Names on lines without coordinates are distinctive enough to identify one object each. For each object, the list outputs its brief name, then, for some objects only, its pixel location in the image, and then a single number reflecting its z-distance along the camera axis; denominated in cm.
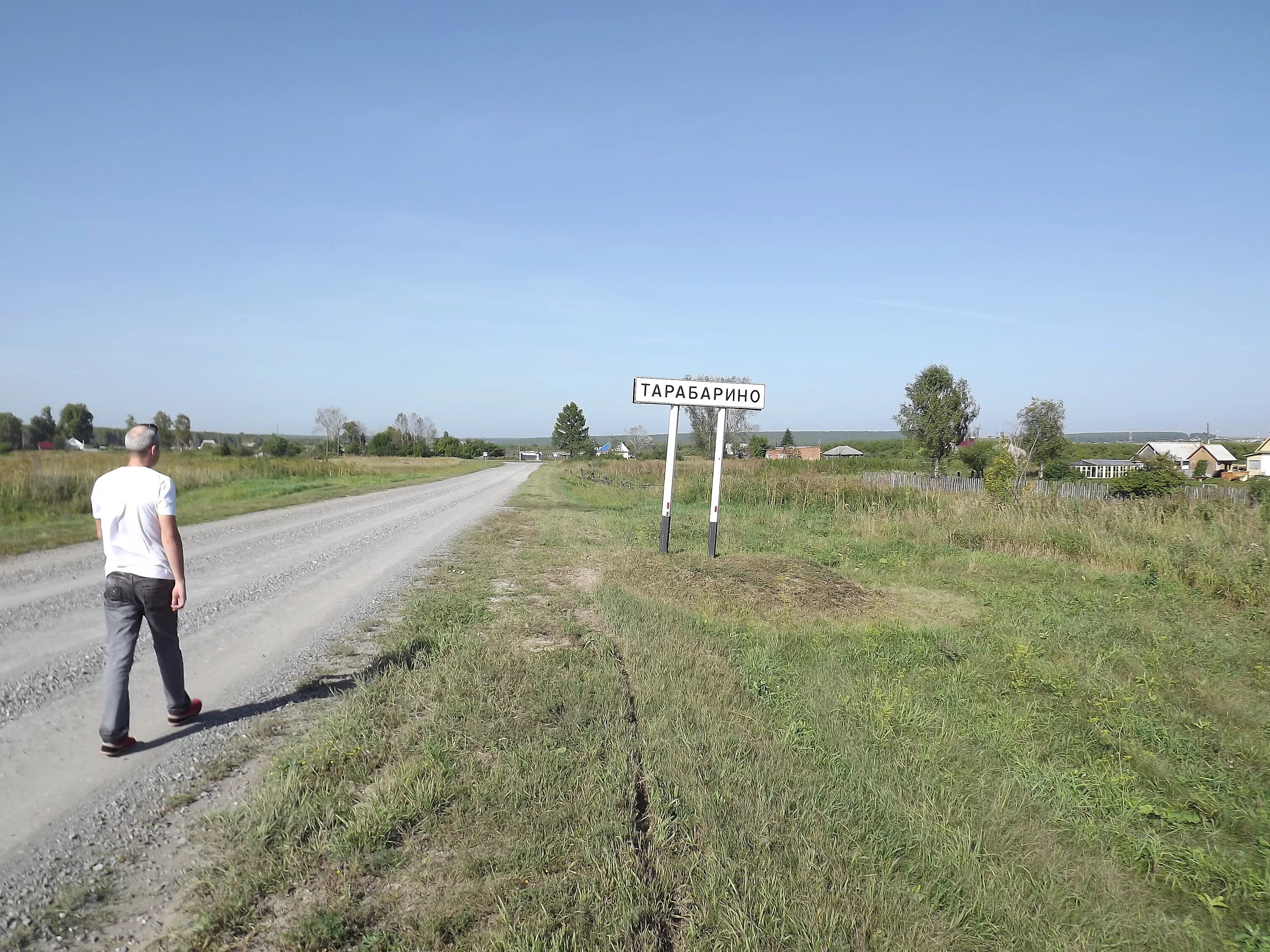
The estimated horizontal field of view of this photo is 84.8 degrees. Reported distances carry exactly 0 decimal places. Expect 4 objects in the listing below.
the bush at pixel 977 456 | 5644
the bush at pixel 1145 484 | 2673
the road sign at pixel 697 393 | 1107
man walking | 423
